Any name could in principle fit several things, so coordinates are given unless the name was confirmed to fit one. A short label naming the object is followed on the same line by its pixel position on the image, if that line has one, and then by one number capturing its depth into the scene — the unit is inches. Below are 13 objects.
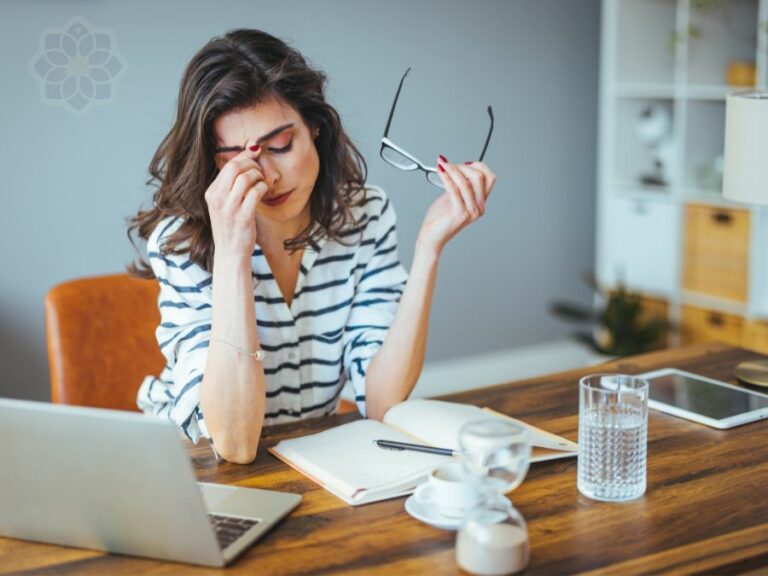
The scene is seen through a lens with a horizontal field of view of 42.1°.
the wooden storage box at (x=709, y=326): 138.2
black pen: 55.4
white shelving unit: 137.8
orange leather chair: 77.0
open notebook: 52.0
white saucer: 47.1
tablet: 62.8
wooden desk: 44.2
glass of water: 50.9
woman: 61.1
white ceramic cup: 47.4
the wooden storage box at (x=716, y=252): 135.0
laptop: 42.3
